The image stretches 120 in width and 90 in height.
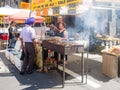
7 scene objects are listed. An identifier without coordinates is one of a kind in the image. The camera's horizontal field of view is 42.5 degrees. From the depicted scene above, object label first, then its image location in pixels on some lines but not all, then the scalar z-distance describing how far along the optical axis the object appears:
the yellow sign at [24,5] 11.79
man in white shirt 5.18
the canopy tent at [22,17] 8.07
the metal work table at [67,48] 4.35
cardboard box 4.87
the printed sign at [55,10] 7.74
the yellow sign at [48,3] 6.82
